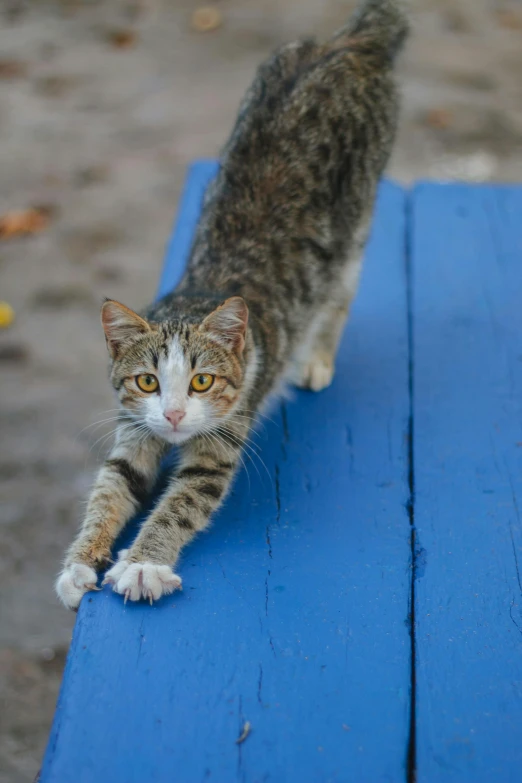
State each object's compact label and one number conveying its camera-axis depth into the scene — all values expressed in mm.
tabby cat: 1902
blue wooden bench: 1399
